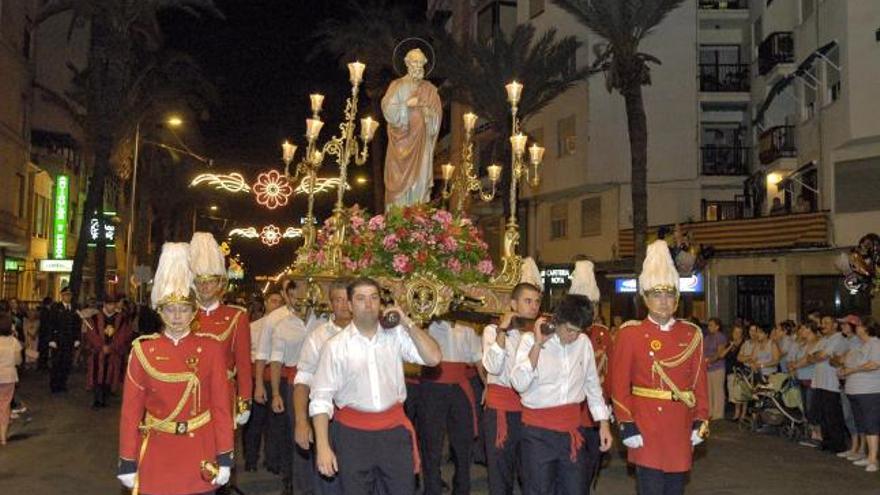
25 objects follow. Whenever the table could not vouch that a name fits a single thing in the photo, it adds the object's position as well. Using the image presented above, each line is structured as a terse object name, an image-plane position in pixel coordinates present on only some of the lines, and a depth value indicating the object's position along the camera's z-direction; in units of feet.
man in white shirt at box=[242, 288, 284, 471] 37.14
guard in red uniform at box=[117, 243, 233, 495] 19.07
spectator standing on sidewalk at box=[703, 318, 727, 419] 59.00
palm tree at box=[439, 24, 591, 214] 101.30
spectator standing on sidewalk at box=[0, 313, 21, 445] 42.73
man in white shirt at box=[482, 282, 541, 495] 27.12
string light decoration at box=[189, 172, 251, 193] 80.65
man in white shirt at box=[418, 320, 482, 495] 29.66
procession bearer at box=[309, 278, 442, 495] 19.53
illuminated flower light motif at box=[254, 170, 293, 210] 67.67
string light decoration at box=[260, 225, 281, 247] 117.80
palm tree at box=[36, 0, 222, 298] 87.61
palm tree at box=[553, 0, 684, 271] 78.43
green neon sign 123.44
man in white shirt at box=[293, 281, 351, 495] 21.48
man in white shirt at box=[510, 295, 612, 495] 23.02
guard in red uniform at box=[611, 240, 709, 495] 23.04
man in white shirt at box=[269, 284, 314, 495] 32.17
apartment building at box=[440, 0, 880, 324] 84.79
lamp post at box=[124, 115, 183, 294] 109.44
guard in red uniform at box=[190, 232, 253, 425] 27.30
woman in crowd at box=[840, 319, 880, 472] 41.91
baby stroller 52.08
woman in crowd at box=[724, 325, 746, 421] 57.82
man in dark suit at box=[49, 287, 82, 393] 66.64
